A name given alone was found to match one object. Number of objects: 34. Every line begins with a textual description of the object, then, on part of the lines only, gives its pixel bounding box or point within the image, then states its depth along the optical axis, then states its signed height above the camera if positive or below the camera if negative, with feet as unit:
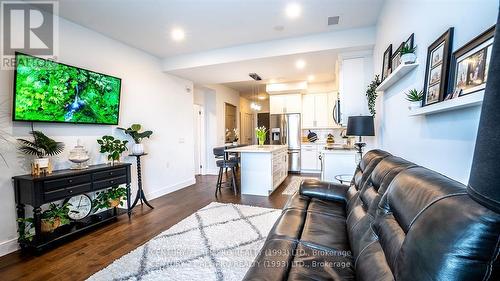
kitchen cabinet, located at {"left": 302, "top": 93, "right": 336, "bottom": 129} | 22.53 +2.22
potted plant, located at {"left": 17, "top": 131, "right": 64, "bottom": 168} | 8.19 -0.93
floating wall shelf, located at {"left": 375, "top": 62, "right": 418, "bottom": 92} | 6.07 +1.83
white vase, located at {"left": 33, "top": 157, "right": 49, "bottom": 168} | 8.18 -1.47
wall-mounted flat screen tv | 8.07 +1.22
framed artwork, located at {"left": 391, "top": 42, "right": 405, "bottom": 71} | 6.95 +2.53
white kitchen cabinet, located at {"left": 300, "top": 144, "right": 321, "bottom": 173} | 22.57 -2.71
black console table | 7.73 -2.54
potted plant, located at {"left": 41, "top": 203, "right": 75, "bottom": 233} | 8.33 -3.59
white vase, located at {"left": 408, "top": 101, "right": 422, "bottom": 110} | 5.36 +0.75
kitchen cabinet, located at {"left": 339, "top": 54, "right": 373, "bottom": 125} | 12.25 +2.78
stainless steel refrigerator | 22.80 -0.36
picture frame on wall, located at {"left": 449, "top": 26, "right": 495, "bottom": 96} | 3.25 +1.19
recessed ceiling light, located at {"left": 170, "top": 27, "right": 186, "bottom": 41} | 11.23 +4.79
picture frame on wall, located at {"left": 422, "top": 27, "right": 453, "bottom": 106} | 4.37 +1.43
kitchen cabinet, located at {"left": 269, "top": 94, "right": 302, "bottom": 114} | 22.97 +2.86
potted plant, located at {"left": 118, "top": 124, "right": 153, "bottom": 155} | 12.06 -0.54
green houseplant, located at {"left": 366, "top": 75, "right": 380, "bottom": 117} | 10.42 +1.92
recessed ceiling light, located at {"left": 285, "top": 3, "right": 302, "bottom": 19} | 9.12 +5.07
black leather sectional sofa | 2.00 -1.41
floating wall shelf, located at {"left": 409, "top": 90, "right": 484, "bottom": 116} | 3.10 +0.54
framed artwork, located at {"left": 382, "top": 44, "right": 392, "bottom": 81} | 8.44 +2.84
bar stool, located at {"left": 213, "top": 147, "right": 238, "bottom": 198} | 15.12 -2.45
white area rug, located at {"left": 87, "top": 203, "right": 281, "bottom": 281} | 6.45 -4.18
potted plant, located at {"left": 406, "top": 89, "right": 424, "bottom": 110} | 5.38 +0.90
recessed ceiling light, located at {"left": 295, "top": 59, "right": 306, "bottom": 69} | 13.57 +4.22
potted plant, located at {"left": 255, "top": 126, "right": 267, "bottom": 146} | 17.24 -0.32
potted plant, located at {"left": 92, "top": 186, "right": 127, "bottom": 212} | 10.45 -3.51
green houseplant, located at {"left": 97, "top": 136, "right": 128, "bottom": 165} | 10.62 -1.09
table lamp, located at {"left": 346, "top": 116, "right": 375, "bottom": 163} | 9.74 +0.32
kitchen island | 14.48 -2.66
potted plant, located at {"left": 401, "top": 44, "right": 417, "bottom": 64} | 5.98 +2.13
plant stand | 12.35 -3.56
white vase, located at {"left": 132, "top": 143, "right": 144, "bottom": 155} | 12.03 -1.27
